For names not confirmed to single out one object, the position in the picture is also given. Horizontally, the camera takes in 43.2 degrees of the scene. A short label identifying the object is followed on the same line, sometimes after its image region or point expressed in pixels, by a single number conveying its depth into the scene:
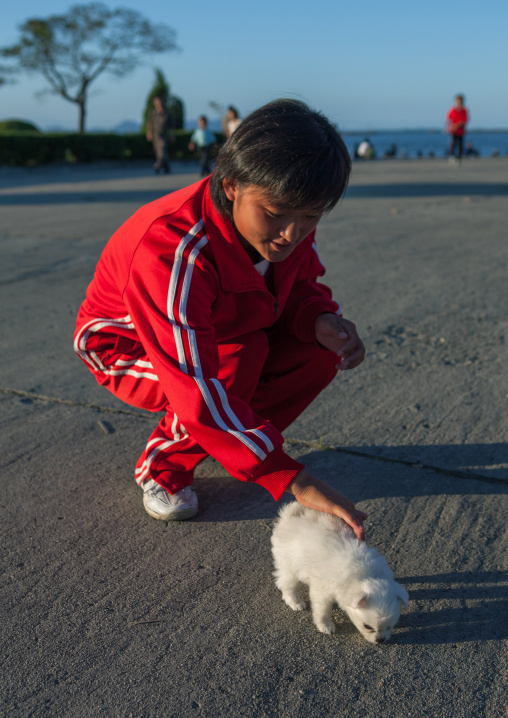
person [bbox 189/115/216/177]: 18.22
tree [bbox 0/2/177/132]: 34.03
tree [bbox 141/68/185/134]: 27.80
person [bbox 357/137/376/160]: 31.36
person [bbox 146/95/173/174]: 19.08
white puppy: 1.71
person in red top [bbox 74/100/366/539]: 1.81
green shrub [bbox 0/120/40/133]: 27.48
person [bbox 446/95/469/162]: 18.43
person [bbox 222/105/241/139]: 17.24
